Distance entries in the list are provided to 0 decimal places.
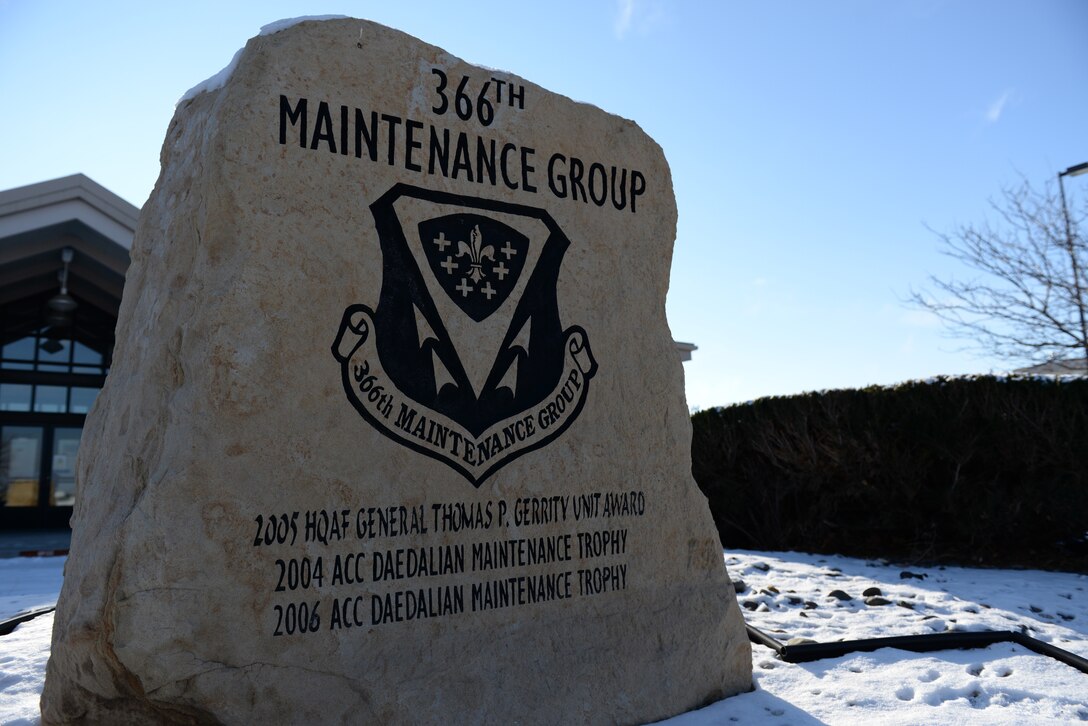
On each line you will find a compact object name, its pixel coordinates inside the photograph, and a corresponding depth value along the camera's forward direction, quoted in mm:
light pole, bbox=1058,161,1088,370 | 11391
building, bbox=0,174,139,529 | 12742
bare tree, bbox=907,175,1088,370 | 11469
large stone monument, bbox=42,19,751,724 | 2898
